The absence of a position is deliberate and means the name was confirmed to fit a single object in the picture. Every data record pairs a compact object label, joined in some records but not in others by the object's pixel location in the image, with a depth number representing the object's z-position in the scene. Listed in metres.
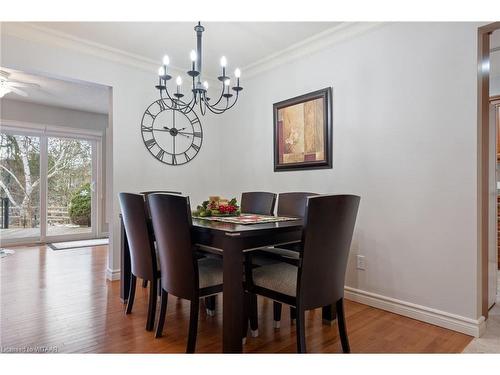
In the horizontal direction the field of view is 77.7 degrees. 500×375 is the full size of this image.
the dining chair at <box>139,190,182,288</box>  2.32
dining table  1.64
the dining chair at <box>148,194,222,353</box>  1.75
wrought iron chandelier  2.11
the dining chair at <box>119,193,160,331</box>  2.13
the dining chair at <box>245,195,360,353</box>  1.59
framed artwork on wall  2.95
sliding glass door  5.28
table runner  2.07
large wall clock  3.60
